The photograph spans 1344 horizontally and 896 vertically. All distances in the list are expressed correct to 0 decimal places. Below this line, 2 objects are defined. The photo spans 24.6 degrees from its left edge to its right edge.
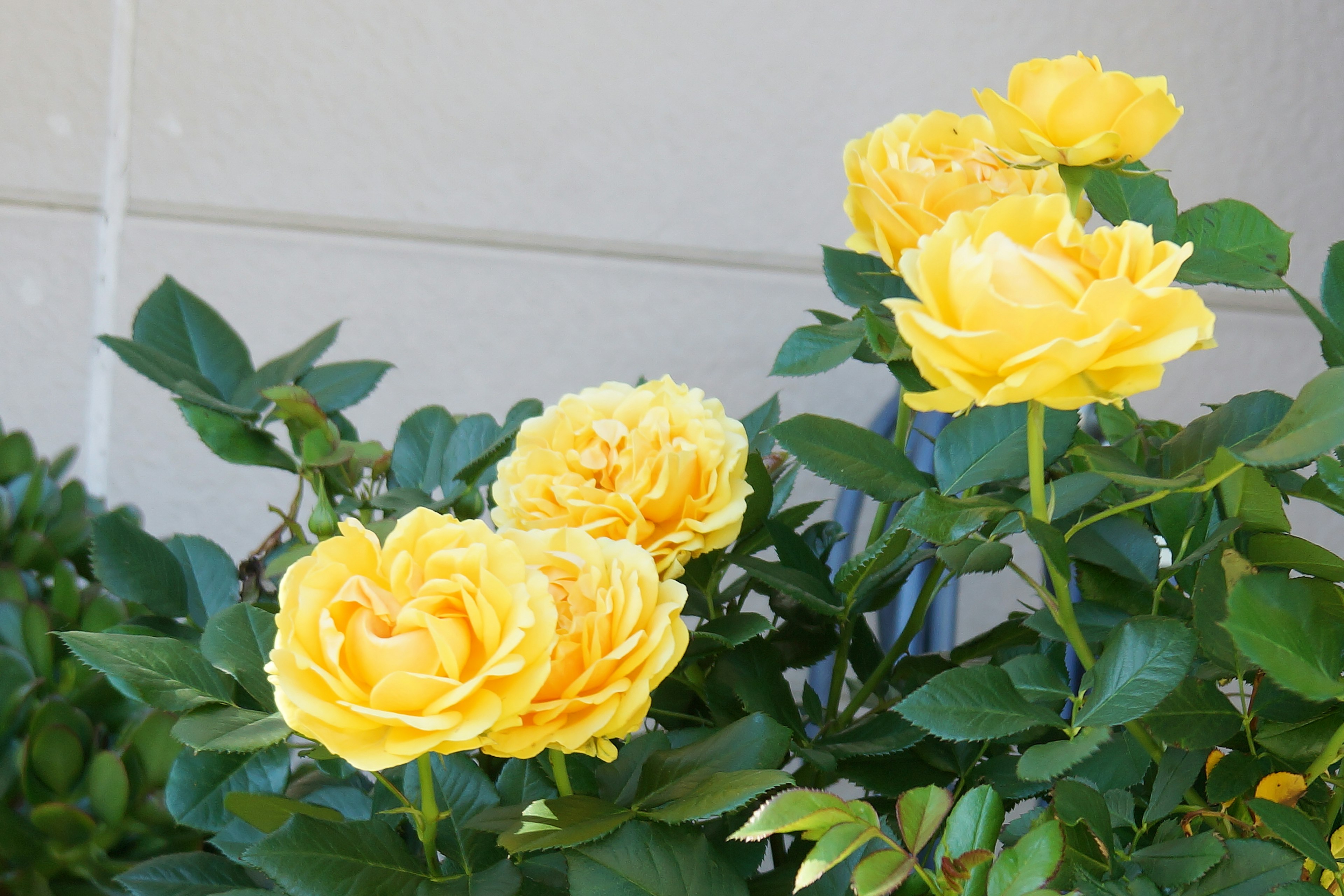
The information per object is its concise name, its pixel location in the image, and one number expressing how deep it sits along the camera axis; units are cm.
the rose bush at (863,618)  87
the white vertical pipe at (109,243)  178
